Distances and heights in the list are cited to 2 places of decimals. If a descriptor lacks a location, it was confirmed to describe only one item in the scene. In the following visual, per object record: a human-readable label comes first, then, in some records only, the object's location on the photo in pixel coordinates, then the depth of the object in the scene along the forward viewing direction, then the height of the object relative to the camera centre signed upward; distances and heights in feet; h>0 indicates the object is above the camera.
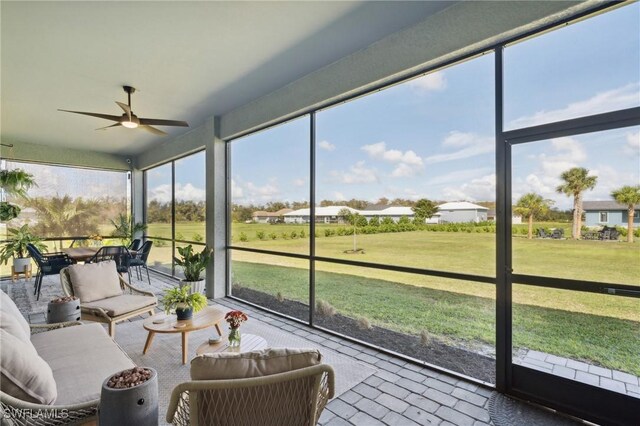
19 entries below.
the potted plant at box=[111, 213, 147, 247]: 27.84 -1.24
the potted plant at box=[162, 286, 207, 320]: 10.41 -2.97
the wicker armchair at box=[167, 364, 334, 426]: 4.17 -2.60
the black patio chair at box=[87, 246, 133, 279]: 19.11 -2.62
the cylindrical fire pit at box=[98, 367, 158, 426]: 4.66 -2.84
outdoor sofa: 4.91 -3.21
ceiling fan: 13.25 +4.07
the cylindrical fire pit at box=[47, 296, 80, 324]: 9.45 -2.93
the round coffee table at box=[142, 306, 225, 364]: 9.82 -3.58
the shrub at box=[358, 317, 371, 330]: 13.82 -4.94
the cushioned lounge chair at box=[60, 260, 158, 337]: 11.30 -3.22
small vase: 8.66 -3.44
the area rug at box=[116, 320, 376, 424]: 8.91 -4.79
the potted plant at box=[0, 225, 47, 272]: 21.79 -2.37
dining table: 19.05 -2.45
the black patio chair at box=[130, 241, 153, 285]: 21.20 -3.04
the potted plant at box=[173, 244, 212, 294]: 17.08 -2.78
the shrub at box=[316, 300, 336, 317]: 14.23 -4.37
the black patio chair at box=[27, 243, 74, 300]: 17.99 -2.84
